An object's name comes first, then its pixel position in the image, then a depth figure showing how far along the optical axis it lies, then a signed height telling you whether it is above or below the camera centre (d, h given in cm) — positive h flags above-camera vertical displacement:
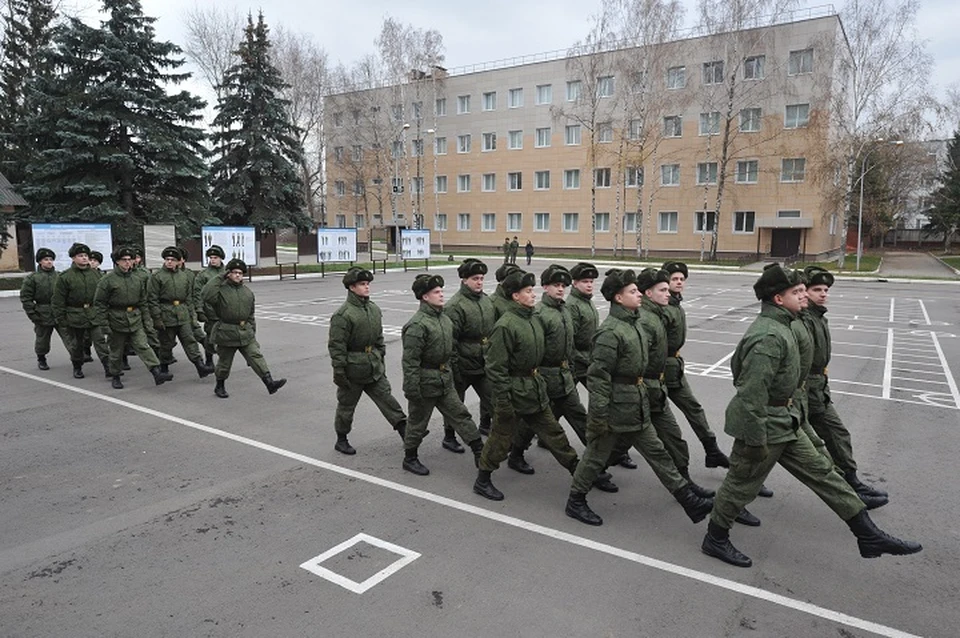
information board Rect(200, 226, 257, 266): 2548 +12
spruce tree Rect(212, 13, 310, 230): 3325 +501
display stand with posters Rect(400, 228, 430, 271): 3416 -7
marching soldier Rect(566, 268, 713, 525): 498 -125
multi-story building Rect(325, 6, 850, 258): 3928 +675
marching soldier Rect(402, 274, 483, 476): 600 -121
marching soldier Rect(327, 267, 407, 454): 650 -113
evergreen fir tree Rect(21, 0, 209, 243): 2598 +465
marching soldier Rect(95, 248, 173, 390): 955 -103
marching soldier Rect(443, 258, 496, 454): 670 -84
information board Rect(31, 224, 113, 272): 2022 +18
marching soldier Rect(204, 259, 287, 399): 885 -109
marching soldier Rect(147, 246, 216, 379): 1009 -100
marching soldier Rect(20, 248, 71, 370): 1045 -90
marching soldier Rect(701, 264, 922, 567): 438 -130
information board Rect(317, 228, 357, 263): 2894 -5
